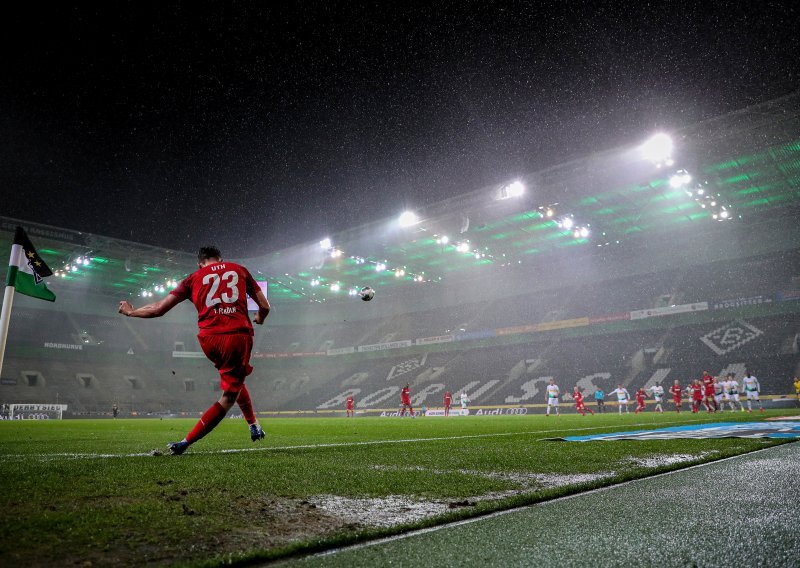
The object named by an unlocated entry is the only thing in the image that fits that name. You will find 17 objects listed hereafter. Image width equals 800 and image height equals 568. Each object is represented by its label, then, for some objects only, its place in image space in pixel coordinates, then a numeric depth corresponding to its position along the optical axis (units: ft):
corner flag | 17.89
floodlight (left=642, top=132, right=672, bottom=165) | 67.00
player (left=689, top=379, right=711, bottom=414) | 67.41
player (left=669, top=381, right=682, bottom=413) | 74.08
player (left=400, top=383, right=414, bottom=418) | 78.88
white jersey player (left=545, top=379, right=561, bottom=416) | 75.00
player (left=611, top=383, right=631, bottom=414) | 76.69
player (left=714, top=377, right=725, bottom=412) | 67.56
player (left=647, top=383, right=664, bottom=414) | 77.66
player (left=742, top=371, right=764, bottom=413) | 64.23
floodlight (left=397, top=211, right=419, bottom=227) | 92.43
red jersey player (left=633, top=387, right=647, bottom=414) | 79.77
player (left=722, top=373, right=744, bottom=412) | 66.33
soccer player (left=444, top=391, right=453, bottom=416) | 92.78
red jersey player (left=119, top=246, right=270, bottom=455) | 14.92
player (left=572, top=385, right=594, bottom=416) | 76.18
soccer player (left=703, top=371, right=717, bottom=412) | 63.72
